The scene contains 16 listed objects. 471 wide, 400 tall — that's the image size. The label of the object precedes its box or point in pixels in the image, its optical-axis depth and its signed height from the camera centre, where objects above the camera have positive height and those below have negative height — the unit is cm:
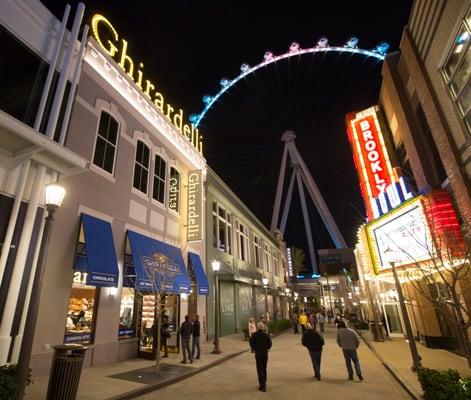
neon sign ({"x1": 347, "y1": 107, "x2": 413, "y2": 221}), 1905 +958
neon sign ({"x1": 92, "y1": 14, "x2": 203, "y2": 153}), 1410 +1281
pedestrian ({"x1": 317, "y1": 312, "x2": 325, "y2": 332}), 2851 -79
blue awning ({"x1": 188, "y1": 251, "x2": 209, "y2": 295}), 1814 +259
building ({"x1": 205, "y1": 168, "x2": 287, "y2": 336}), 2319 +527
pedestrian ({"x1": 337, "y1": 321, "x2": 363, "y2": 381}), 1020 -113
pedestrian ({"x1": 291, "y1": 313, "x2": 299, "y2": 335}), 2805 -118
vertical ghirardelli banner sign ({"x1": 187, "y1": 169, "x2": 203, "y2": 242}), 1822 +670
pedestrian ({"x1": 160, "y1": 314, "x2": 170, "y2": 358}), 1355 -67
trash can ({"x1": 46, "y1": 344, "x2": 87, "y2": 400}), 654 -104
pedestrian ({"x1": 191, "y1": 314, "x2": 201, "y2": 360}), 1352 -74
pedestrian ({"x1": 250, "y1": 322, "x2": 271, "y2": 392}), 906 -102
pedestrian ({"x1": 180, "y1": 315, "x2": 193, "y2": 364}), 1246 -64
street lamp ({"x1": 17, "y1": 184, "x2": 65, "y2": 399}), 573 +47
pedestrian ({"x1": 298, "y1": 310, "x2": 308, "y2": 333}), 1945 -42
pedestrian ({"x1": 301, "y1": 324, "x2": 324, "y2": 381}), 1032 -119
